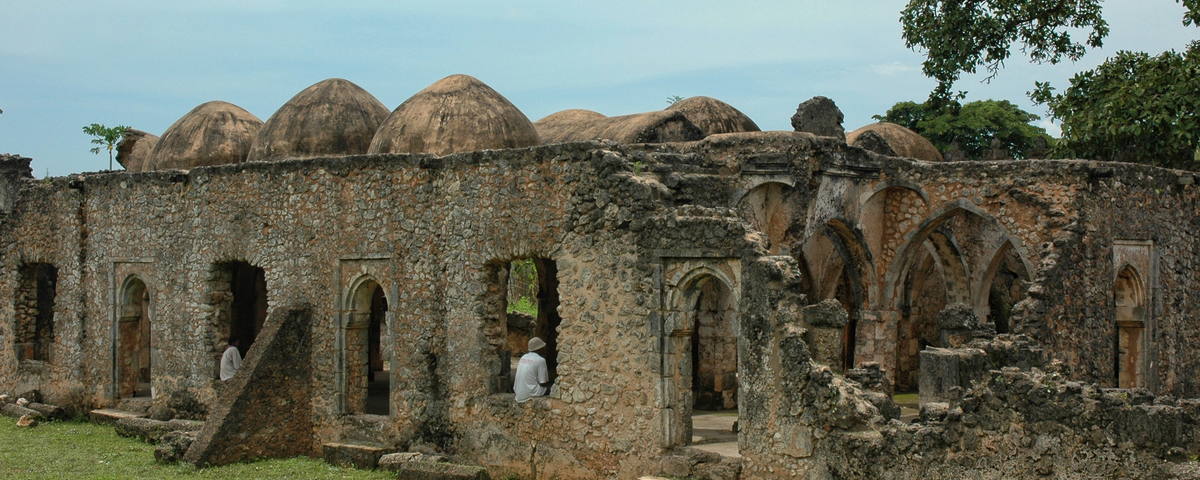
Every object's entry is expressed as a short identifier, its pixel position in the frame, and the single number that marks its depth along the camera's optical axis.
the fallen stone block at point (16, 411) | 18.38
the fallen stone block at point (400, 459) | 13.51
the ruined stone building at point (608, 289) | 10.81
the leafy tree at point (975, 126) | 33.12
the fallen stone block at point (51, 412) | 18.41
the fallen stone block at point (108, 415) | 17.62
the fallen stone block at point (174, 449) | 14.45
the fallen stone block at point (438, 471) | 12.84
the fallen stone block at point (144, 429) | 16.06
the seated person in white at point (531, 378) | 13.20
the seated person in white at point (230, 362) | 16.58
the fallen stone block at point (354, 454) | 14.27
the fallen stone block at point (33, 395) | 19.39
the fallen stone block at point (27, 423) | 18.03
